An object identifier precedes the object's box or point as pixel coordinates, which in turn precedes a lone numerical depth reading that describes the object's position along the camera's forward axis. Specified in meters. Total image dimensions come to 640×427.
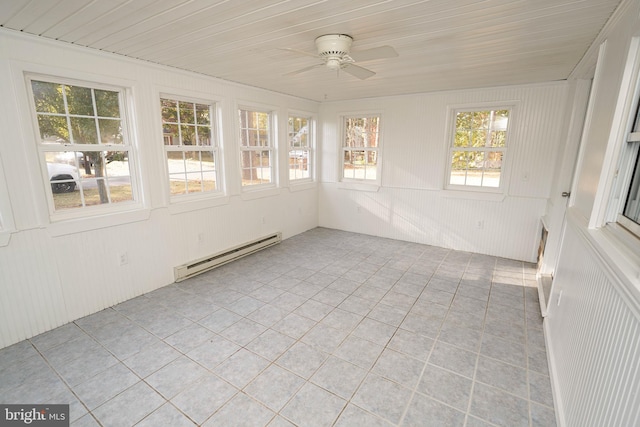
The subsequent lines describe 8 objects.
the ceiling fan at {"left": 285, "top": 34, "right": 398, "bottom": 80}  2.09
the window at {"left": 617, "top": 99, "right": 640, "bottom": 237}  1.53
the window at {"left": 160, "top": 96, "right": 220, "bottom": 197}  3.46
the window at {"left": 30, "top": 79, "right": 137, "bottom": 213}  2.54
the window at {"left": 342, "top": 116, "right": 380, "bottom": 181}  5.32
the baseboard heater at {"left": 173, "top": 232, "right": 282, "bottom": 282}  3.58
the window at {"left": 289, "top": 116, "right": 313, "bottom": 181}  5.35
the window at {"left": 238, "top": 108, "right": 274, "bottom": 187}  4.41
